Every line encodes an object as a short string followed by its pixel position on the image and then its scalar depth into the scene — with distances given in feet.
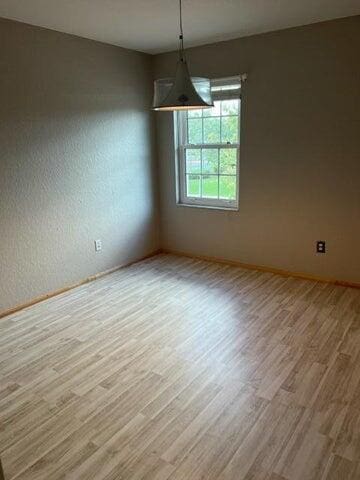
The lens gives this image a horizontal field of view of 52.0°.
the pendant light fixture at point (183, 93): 6.65
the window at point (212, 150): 12.92
